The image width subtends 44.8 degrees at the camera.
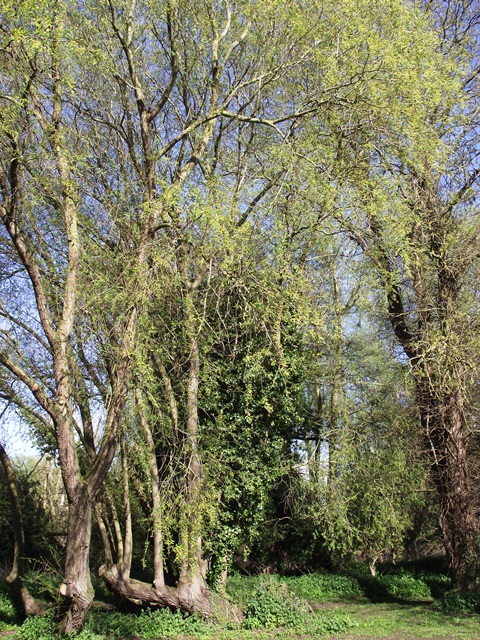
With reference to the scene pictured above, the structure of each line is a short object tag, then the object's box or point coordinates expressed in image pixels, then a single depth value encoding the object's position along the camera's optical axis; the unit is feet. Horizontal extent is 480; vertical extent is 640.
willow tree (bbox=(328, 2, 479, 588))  30.89
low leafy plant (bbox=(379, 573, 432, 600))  50.05
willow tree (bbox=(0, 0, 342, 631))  25.27
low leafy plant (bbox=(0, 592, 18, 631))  34.32
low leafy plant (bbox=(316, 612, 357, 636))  32.17
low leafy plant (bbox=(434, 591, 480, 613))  37.26
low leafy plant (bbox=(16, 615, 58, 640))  26.14
